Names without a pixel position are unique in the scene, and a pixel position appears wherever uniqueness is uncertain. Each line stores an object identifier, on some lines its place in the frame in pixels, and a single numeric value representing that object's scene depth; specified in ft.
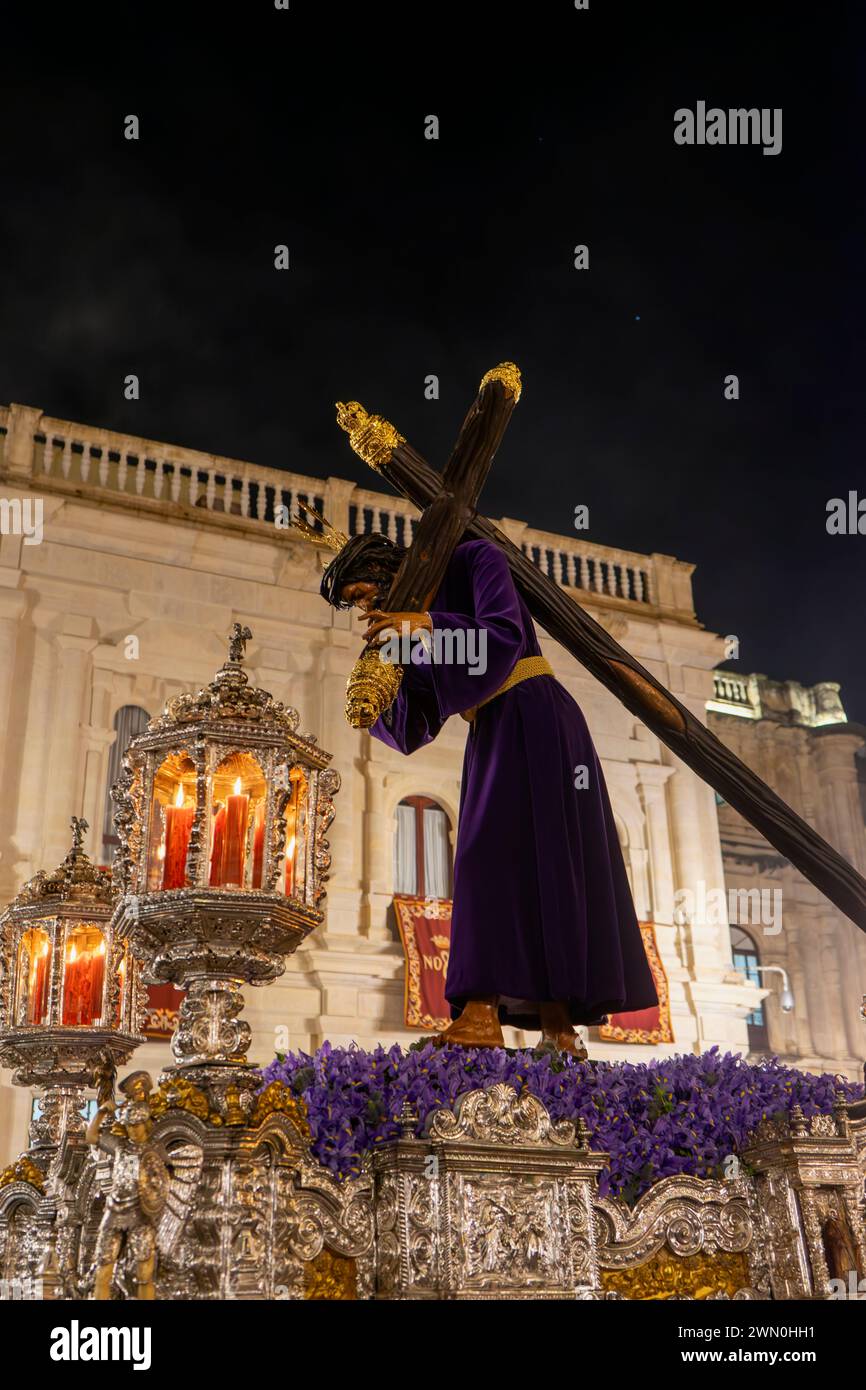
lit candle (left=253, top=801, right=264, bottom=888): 12.38
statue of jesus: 13.17
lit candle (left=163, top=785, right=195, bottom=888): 12.87
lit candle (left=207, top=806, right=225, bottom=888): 12.32
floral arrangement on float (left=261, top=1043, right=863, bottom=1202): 11.41
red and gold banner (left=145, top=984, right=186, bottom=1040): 39.04
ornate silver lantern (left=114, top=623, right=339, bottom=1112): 11.64
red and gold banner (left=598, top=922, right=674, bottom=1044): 47.29
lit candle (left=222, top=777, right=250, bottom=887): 12.43
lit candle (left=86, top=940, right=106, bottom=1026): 18.17
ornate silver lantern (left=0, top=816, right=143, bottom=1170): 17.40
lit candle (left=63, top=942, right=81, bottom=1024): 18.04
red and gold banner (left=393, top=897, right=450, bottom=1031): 44.47
